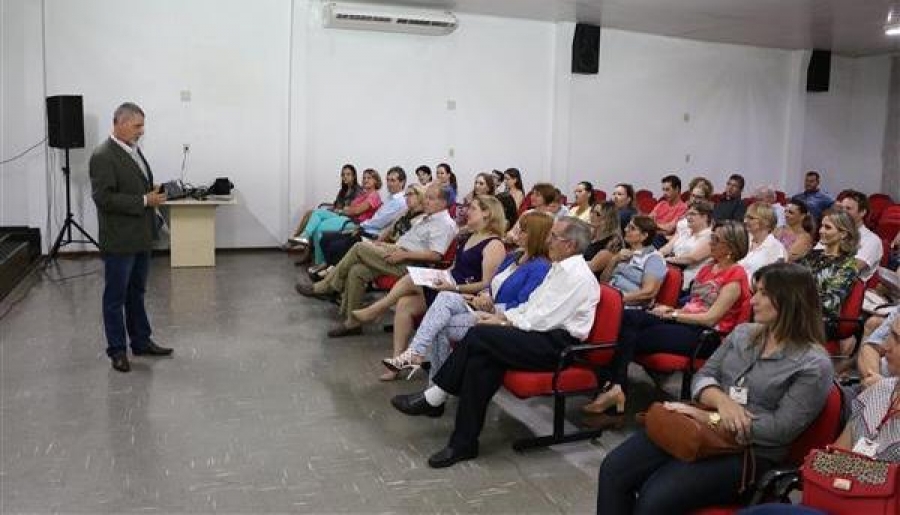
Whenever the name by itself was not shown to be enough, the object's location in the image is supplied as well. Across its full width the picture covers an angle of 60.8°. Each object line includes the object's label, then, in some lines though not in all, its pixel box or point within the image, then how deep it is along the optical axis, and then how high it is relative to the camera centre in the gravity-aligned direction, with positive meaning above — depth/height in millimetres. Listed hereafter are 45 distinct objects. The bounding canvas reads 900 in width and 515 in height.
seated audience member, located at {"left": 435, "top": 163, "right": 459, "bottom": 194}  8725 -247
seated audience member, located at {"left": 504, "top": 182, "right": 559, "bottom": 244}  5852 -305
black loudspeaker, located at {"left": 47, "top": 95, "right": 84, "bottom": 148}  7825 +233
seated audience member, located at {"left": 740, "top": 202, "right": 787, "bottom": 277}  4867 -504
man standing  4316 -367
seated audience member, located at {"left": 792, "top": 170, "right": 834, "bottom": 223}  9266 -425
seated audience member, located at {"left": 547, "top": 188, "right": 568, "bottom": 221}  5902 -379
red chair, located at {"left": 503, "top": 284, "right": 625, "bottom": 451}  3426 -972
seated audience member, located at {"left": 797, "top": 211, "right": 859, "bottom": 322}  4203 -540
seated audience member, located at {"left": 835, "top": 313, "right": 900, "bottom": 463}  2127 -707
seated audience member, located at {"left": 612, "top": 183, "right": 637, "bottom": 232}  7395 -396
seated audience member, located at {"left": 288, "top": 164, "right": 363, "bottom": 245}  8648 -432
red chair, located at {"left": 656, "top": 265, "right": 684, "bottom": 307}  4395 -736
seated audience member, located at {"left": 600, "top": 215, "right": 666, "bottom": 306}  4344 -632
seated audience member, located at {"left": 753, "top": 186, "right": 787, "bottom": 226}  7355 -358
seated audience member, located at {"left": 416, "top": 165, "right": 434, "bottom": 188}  9039 -253
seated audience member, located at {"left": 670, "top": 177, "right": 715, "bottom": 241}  7400 -281
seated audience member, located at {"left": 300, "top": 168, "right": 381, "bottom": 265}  7539 -669
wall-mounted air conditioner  8914 +1562
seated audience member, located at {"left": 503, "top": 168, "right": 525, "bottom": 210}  8170 -310
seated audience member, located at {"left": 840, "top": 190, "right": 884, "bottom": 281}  5258 -521
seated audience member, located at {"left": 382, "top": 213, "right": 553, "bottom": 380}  3918 -779
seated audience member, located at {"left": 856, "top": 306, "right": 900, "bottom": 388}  3014 -767
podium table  8109 -905
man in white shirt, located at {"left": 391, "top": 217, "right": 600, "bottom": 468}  3404 -815
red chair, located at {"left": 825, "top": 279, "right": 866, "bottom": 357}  4164 -825
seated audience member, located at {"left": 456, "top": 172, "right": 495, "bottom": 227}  7336 -294
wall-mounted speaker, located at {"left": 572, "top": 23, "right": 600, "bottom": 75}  10195 +1442
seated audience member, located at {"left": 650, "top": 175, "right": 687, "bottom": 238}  7898 -476
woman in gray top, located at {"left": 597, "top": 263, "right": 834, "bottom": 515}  2258 -763
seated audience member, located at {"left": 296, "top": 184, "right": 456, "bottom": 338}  5355 -700
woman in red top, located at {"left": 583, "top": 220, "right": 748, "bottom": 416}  3775 -805
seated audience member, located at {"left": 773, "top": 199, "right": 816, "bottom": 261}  5446 -510
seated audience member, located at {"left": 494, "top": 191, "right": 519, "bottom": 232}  6014 -422
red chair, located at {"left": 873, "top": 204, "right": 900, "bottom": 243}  7516 -579
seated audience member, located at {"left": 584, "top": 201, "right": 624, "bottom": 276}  5066 -533
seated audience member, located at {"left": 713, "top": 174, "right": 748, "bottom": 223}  8516 -479
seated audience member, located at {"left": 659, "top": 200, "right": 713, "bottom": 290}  5125 -563
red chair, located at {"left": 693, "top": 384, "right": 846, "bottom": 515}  2205 -880
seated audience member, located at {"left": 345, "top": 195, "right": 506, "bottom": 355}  4512 -679
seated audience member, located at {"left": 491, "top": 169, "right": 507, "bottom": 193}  8984 -323
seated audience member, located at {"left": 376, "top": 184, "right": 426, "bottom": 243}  5988 -510
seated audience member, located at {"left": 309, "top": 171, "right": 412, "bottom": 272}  6578 -721
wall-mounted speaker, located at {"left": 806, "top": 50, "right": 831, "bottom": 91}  11805 +1415
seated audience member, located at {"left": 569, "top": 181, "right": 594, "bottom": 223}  7270 -404
